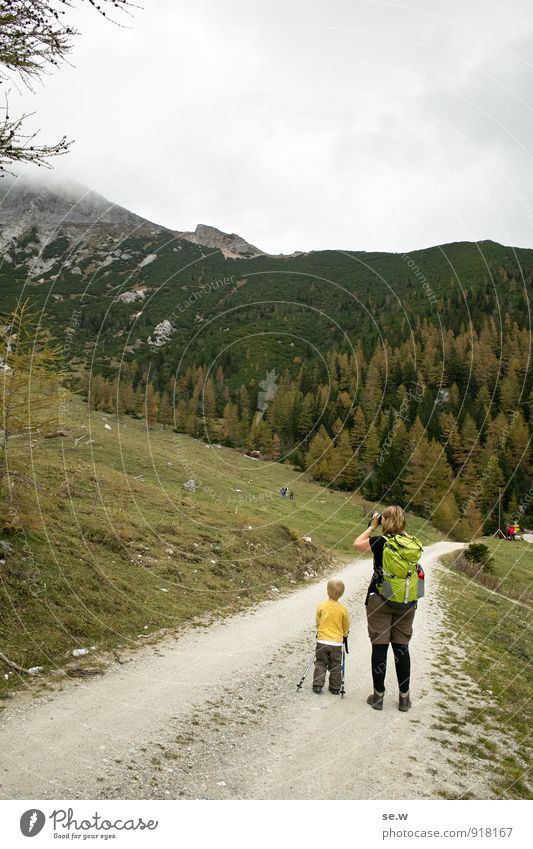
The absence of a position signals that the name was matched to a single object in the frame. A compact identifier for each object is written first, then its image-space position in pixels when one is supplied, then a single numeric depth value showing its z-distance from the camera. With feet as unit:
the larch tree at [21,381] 36.60
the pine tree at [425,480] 152.35
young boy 23.45
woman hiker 20.97
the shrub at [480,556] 101.71
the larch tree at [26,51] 17.53
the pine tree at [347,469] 181.37
